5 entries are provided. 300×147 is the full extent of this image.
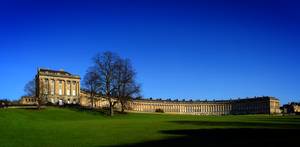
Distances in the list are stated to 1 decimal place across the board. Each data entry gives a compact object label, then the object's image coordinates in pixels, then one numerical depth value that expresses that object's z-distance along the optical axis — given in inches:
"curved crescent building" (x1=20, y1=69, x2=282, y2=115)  4164.3
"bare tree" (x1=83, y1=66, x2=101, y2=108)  2395.1
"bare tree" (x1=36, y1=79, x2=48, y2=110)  2613.5
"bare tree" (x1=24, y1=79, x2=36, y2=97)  2786.7
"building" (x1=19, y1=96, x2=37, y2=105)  3013.9
